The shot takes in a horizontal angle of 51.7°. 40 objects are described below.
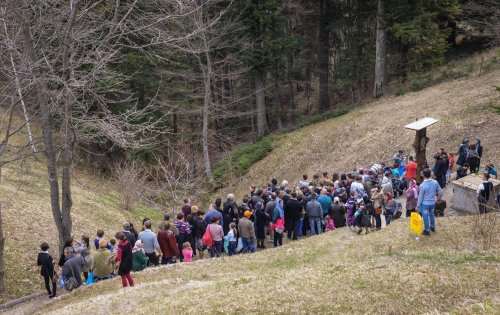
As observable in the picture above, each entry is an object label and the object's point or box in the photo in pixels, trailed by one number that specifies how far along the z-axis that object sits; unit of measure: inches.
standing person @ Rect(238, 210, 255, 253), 589.7
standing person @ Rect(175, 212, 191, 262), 579.5
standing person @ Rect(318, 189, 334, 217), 647.8
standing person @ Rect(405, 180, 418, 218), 597.6
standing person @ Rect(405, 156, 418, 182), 717.9
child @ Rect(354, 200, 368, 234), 587.5
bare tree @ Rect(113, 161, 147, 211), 959.0
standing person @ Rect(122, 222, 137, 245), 530.8
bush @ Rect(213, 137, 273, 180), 1259.8
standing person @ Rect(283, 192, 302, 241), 624.8
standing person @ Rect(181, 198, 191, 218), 636.2
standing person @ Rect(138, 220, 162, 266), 531.5
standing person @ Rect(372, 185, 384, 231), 598.2
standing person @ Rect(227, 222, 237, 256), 599.2
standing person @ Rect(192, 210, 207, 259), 595.5
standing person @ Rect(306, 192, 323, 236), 629.6
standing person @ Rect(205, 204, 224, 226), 591.5
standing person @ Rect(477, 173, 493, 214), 573.3
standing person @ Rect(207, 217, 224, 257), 579.8
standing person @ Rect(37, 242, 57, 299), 498.6
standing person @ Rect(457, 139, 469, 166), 778.8
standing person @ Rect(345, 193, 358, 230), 605.6
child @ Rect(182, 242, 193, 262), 575.7
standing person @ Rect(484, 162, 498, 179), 661.5
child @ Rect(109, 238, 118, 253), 520.9
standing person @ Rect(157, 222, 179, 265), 550.3
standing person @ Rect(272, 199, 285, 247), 611.2
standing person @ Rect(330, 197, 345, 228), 637.9
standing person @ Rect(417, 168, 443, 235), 498.3
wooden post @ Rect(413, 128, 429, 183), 694.5
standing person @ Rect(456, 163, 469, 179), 738.2
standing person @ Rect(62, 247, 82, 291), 494.9
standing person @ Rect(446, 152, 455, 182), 784.3
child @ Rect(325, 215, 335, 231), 646.5
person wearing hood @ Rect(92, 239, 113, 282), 499.3
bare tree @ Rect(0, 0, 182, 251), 499.5
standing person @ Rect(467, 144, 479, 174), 755.4
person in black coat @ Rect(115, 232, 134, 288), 471.2
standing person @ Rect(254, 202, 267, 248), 612.7
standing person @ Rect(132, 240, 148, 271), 526.6
